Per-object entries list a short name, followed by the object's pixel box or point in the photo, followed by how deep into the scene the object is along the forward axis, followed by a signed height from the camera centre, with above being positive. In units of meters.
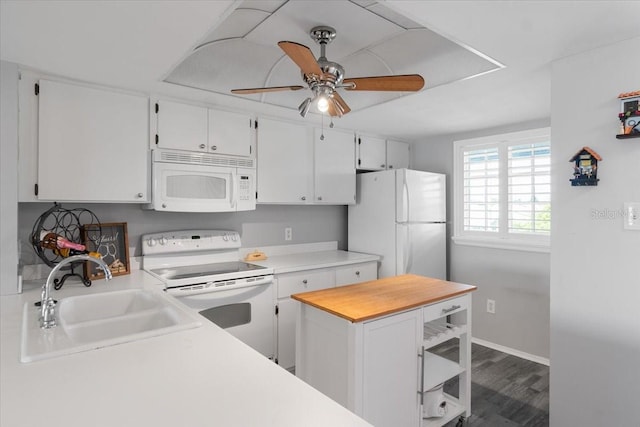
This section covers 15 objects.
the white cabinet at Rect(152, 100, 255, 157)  2.61 +0.64
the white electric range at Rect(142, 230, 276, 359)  2.50 -0.49
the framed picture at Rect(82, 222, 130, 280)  2.51 -0.21
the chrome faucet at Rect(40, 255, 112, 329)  1.36 -0.36
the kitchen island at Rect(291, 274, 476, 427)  1.79 -0.72
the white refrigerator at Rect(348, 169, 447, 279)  3.44 -0.07
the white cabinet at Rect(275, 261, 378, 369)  2.87 -0.66
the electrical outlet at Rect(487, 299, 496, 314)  3.57 -0.91
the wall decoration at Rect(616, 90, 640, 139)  1.70 +0.48
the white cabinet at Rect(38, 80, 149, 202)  2.19 +0.44
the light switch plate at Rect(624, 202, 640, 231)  1.73 +0.00
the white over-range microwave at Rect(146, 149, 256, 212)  2.58 +0.24
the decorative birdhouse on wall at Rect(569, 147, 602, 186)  1.85 +0.25
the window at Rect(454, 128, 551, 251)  3.25 +0.23
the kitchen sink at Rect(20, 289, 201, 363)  1.17 -0.44
